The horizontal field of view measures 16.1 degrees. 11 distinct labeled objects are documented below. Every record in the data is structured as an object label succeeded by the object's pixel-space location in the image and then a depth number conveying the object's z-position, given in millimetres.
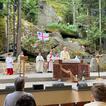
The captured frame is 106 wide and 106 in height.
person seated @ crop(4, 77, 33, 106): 4645
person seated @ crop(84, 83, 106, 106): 3688
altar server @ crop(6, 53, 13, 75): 15205
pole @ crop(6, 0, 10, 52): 20594
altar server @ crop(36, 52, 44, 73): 16359
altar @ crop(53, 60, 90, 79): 13867
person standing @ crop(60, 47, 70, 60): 15814
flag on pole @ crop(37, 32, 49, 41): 20812
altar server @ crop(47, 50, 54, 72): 16320
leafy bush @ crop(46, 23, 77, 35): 23688
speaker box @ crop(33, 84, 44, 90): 8352
